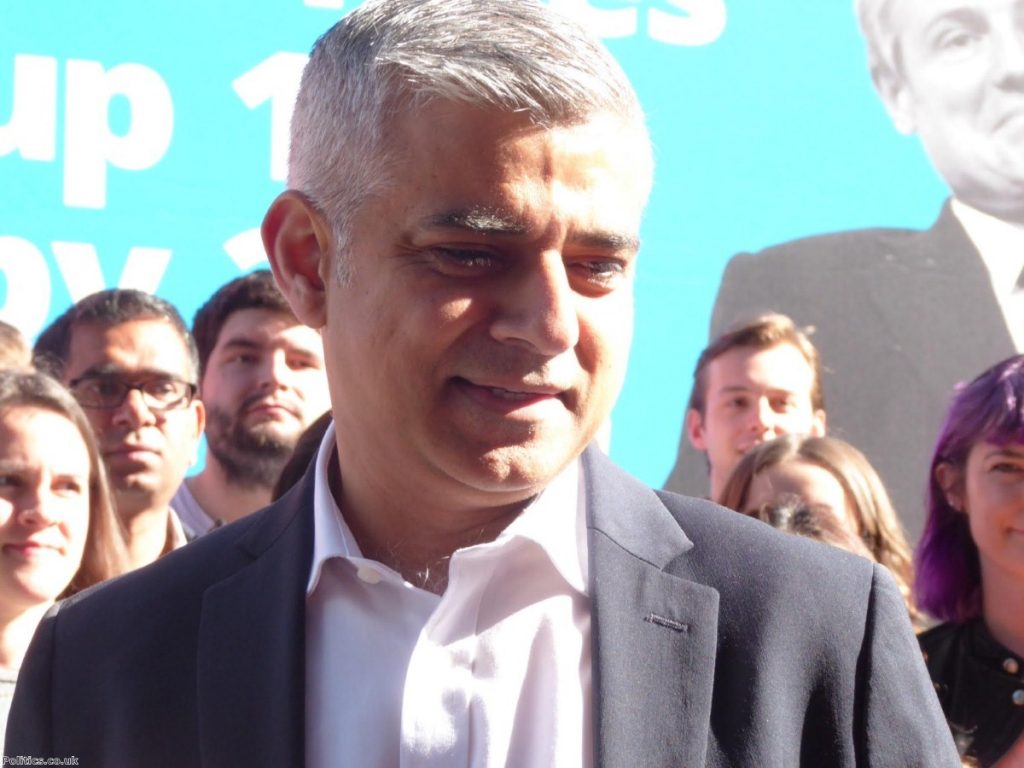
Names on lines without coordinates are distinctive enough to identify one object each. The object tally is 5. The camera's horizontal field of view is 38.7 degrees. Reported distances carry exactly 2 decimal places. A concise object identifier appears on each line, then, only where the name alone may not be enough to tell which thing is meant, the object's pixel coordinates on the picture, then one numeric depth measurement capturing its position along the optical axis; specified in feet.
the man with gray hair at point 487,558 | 4.69
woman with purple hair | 9.33
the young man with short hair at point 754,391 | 14.71
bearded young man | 13.57
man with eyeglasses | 12.49
